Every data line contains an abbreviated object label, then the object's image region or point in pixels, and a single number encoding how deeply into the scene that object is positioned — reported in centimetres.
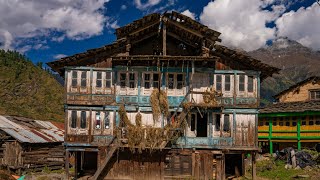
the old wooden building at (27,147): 3634
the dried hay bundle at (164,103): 2828
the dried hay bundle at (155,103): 2836
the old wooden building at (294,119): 3888
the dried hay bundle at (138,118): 2812
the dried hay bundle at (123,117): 2808
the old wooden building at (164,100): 2816
